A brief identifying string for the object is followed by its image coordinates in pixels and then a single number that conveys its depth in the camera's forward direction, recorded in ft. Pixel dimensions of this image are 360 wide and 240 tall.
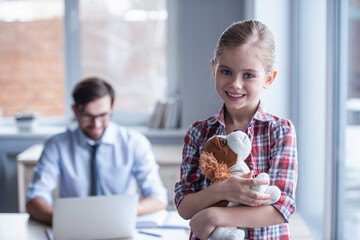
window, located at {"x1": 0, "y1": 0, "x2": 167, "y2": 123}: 12.05
